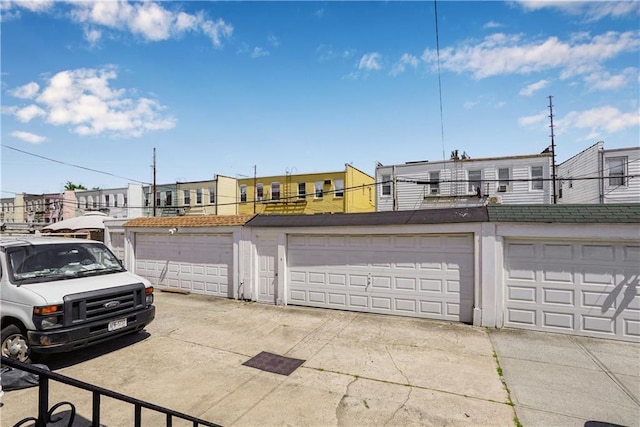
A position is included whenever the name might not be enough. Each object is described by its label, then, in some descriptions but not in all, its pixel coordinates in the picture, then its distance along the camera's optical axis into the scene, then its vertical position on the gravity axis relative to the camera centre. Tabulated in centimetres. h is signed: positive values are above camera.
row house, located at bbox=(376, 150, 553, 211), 2323 +224
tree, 5793 +553
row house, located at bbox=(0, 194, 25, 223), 4691 +138
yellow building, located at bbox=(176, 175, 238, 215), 3362 +217
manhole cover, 579 -276
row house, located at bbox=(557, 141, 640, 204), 2069 +250
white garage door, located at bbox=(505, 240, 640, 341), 726 -178
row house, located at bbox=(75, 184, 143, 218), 3706 +190
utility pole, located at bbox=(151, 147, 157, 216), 3102 +485
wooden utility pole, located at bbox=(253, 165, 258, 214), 3222 +272
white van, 543 -145
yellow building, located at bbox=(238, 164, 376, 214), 2936 +206
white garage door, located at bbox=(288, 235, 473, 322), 861 -173
